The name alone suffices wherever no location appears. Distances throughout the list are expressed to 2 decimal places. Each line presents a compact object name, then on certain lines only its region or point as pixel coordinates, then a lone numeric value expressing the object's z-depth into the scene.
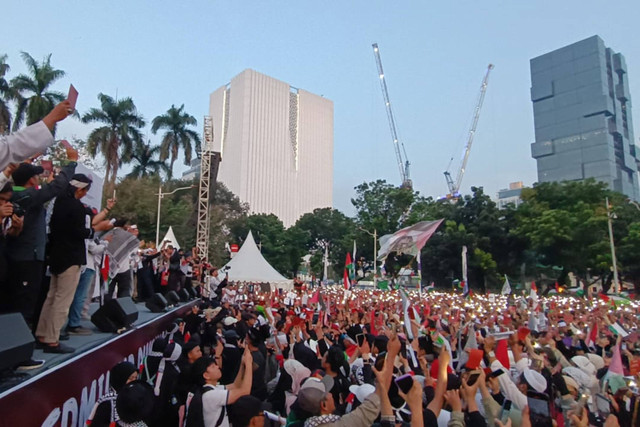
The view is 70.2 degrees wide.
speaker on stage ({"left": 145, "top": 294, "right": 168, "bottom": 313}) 8.29
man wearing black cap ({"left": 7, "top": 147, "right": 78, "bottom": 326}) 4.05
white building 90.56
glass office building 126.88
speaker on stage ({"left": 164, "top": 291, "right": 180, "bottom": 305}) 9.81
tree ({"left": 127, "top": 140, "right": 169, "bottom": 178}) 39.81
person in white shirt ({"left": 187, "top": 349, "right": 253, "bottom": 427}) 3.13
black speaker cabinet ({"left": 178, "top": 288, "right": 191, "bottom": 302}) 11.28
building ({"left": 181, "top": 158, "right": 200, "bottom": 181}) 109.10
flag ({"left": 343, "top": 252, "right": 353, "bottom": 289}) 22.45
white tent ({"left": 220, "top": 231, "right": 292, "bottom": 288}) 25.61
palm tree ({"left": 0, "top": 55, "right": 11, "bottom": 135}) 26.48
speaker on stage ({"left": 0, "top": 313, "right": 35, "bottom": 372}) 2.90
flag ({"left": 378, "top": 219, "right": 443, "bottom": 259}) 24.82
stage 2.81
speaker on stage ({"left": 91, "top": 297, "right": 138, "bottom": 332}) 5.17
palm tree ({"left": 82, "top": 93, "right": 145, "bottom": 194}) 34.47
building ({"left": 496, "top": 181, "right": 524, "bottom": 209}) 173.07
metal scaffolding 28.86
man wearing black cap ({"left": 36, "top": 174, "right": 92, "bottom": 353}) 4.12
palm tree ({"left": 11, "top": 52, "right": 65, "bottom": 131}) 27.59
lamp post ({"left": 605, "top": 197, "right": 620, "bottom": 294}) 29.44
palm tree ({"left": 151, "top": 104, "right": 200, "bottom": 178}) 43.44
